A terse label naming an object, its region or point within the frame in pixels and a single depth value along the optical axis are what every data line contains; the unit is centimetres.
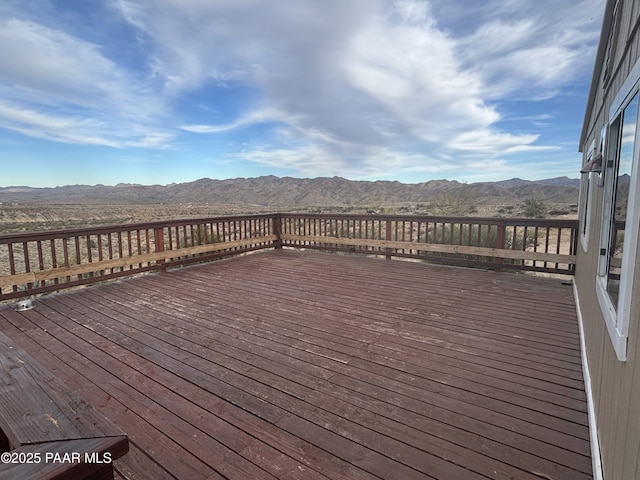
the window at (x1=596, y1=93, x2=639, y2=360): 117
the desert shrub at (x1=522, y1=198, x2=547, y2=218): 1157
